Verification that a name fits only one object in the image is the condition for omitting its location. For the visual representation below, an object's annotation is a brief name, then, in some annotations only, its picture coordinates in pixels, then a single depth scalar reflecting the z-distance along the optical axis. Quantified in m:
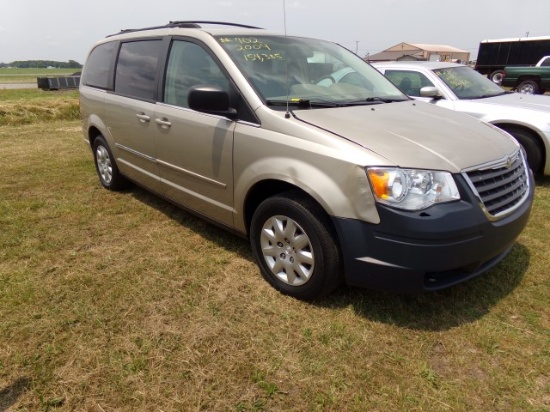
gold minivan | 2.22
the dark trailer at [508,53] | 19.06
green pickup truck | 15.90
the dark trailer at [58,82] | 32.28
